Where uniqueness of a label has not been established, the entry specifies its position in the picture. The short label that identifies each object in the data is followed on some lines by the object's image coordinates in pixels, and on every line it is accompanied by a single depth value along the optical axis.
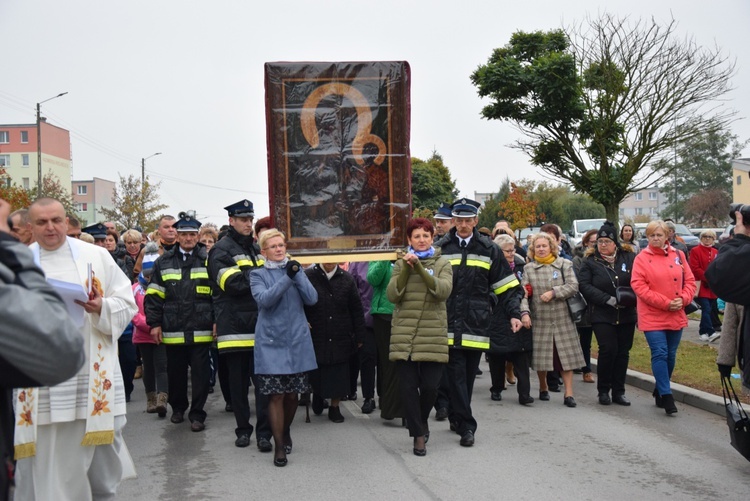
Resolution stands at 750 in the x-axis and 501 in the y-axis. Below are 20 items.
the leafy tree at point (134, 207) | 54.34
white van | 36.12
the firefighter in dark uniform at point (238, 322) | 7.95
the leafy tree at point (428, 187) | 64.38
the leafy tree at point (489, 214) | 68.32
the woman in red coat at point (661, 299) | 9.21
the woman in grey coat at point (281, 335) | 7.31
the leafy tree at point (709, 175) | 94.12
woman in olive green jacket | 7.50
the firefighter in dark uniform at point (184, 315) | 8.85
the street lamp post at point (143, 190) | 54.38
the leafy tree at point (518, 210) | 45.41
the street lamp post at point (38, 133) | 35.31
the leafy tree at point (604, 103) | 24.89
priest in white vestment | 4.68
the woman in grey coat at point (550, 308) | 10.19
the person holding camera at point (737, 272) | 5.32
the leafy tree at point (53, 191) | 48.12
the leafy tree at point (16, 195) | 36.38
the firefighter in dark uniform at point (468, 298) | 7.91
